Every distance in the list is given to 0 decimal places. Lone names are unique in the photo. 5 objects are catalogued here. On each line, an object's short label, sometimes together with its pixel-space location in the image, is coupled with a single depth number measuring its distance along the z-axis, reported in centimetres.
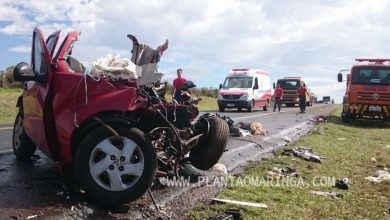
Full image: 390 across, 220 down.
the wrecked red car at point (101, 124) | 477
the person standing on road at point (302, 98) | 2762
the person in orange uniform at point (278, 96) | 3044
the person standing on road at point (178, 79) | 1640
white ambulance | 2759
